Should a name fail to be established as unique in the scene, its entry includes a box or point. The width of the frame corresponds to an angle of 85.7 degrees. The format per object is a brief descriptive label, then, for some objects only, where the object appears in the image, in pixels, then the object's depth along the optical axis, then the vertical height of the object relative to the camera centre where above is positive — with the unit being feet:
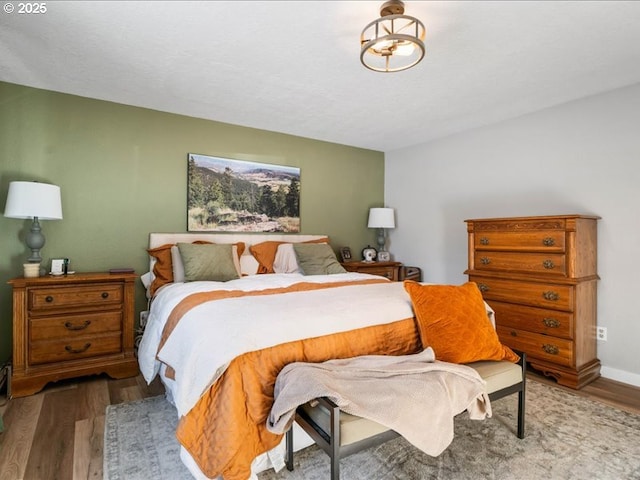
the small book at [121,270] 9.76 -0.96
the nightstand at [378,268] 13.65 -1.22
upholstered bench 4.22 -2.52
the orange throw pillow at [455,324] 6.24 -1.63
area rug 5.44 -3.72
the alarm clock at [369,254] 15.23 -0.71
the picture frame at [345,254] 14.72 -0.70
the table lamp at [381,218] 15.08 +0.88
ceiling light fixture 5.78 +3.81
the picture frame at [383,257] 15.64 -0.86
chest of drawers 8.89 -1.40
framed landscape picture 11.78 +1.52
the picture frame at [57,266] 9.28 -0.82
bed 4.88 -1.75
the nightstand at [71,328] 8.16 -2.33
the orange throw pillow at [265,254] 11.81 -0.58
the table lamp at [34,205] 8.33 +0.76
